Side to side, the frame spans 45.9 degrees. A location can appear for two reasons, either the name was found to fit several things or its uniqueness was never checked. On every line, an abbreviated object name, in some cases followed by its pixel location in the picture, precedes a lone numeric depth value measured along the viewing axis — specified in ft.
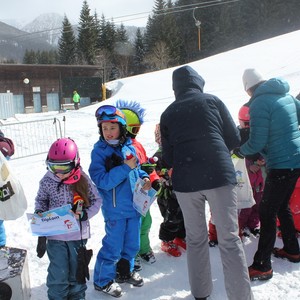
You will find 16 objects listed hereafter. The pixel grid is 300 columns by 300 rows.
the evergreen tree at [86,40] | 191.62
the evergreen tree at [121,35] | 203.92
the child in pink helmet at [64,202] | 9.29
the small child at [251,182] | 12.59
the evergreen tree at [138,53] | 190.90
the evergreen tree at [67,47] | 200.67
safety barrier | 34.66
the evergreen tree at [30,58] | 222.28
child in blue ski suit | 10.19
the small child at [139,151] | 11.50
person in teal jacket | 10.34
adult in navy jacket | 8.74
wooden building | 115.44
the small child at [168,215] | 12.82
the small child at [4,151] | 12.26
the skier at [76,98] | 100.48
